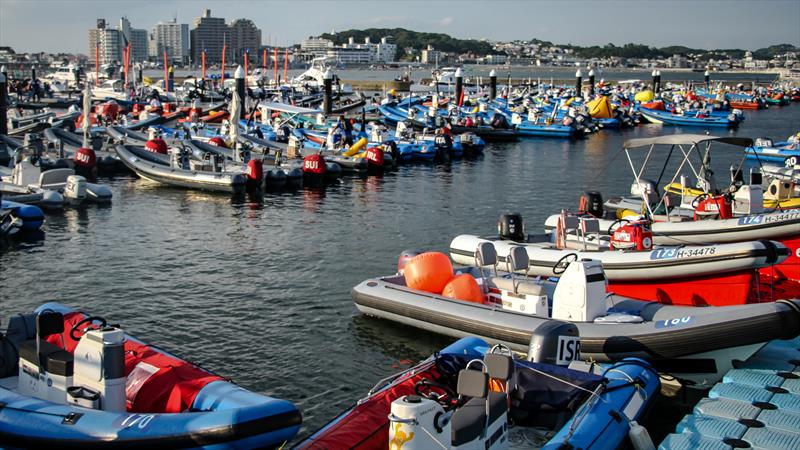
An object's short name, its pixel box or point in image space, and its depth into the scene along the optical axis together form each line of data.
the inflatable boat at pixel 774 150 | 37.25
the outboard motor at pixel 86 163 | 31.59
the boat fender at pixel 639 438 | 8.95
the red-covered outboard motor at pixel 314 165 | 31.52
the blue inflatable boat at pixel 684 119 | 58.41
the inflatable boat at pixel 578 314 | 10.88
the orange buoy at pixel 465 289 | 13.64
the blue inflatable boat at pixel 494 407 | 7.23
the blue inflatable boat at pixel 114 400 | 8.20
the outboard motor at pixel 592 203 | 18.34
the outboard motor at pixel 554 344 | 10.30
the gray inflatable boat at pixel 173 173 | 28.41
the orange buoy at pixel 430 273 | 14.17
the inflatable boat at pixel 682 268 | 13.40
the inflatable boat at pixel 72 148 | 32.88
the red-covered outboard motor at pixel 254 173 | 29.00
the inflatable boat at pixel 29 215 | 21.39
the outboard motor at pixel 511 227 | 17.05
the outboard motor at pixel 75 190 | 25.84
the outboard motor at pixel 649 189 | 19.08
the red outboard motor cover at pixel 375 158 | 34.66
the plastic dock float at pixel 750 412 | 8.95
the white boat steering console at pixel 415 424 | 7.05
